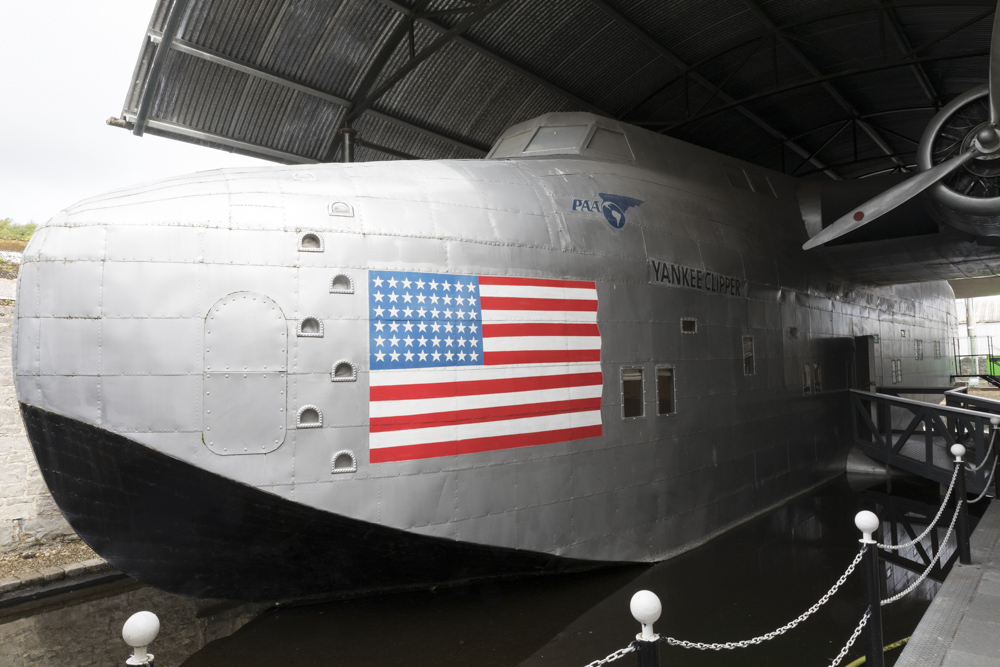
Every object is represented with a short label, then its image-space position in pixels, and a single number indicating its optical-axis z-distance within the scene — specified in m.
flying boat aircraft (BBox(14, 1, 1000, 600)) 4.97
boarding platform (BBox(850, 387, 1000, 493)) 9.42
